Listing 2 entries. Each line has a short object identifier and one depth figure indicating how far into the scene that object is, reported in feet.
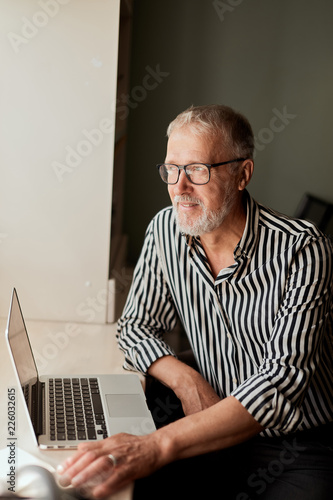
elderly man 4.21
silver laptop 3.94
